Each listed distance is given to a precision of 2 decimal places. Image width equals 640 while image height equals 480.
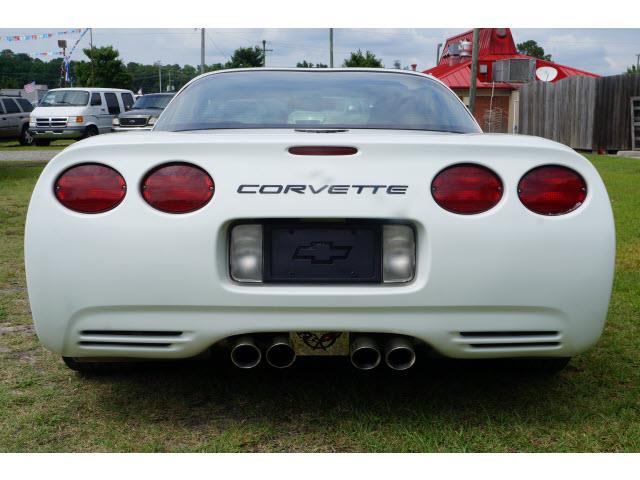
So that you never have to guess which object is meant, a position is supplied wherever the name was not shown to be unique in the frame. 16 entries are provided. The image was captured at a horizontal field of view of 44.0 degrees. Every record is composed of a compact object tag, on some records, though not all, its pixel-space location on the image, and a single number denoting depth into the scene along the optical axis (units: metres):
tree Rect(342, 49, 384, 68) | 52.84
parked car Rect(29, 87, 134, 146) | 25.81
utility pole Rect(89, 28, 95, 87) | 57.38
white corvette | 2.53
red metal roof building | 42.33
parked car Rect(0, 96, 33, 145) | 26.83
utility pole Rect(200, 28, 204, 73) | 46.72
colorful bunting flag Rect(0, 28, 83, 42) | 49.91
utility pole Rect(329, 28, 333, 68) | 48.29
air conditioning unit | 42.94
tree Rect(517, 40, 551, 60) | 107.12
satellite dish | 27.98
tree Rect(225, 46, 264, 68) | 55.69
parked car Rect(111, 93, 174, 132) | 22.81
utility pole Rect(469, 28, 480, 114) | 23.48
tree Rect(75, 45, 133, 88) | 58.56
